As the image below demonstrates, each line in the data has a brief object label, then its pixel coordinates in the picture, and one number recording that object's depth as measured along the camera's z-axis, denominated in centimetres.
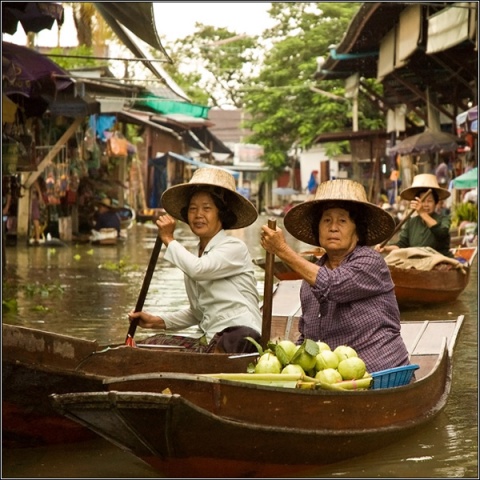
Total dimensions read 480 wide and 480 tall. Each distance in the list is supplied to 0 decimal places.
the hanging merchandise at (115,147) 2075
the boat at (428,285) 993
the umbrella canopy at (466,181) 1600
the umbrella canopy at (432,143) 1861
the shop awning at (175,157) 3322
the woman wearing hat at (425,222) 963
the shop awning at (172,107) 1765
